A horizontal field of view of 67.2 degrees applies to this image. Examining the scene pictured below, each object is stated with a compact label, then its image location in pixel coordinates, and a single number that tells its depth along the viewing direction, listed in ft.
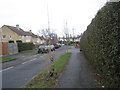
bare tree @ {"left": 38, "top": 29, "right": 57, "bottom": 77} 15.16
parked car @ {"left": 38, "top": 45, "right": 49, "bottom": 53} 60.68
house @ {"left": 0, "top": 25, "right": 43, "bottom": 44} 115.49
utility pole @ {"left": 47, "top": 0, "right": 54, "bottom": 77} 15.09
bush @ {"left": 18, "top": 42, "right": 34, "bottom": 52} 71.32
